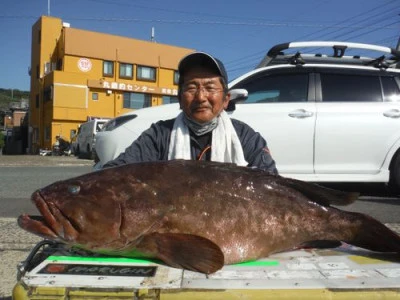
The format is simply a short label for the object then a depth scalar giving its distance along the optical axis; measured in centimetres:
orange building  3325
